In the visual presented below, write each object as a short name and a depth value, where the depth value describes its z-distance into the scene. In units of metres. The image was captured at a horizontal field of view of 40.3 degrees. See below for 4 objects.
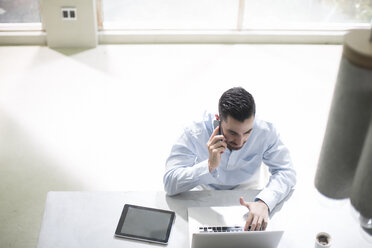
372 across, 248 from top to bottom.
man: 2.21
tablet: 2.07
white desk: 2.05
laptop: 1.89
